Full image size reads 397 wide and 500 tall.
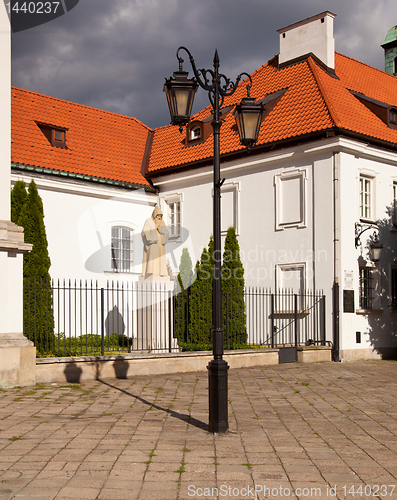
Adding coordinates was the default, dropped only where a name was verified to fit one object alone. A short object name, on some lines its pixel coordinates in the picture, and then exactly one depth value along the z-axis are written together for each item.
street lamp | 7.05
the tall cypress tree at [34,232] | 16.11
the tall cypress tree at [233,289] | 16.81
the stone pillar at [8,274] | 10.50
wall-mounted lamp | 18.06
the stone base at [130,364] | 11.41
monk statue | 14.76
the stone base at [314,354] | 16.72
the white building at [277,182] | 18.12
